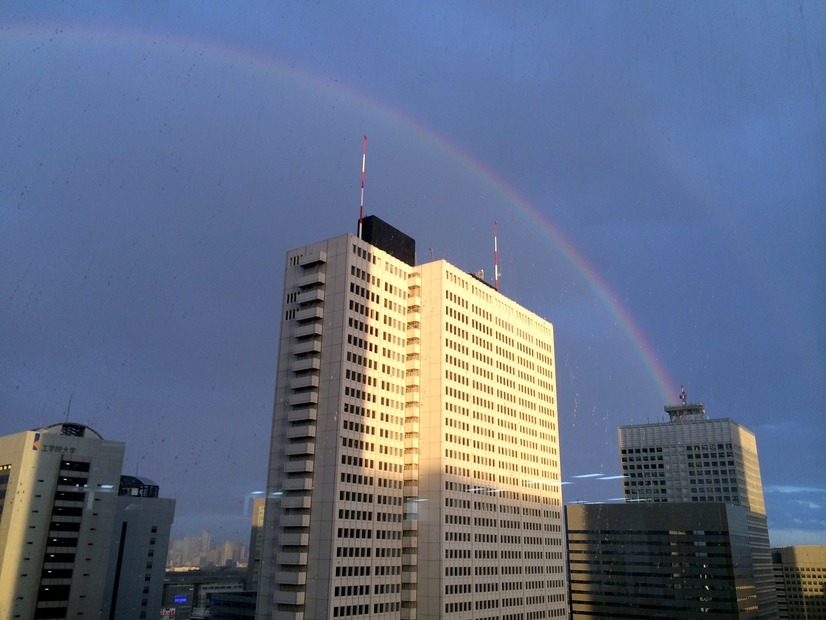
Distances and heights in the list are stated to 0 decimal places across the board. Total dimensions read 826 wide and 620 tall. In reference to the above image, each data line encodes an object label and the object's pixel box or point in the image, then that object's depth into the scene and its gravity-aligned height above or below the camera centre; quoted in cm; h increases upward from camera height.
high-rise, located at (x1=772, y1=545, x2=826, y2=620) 14858 -1135
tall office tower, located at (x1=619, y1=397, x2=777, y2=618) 14612 +1514
